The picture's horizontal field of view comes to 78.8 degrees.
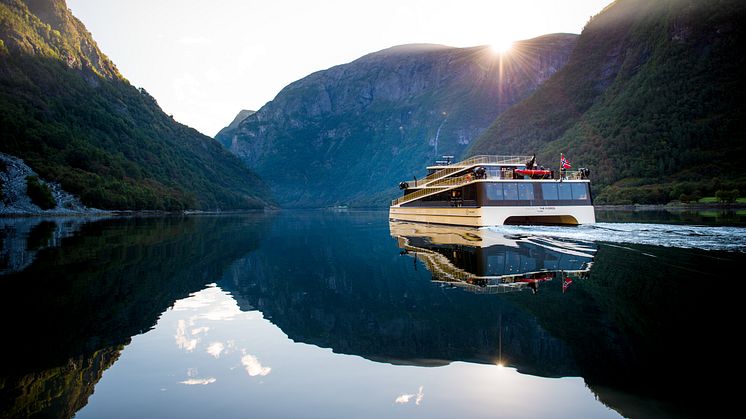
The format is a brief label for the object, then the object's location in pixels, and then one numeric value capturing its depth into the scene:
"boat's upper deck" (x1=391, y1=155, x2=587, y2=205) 41.07
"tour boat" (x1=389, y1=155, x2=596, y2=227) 38.44
